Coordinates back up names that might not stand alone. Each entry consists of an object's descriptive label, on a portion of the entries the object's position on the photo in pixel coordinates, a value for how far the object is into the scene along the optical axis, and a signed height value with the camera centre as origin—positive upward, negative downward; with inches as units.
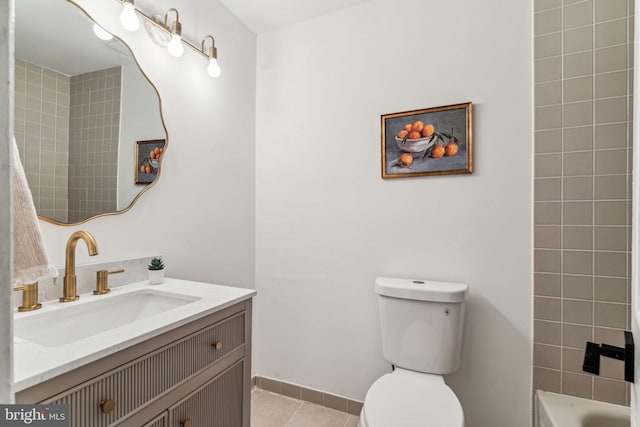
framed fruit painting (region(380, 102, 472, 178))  63.7 +16.2
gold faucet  41.9 -7.4
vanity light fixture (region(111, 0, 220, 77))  48.4 +32.7
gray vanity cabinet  27.2 -17.1
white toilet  51.0 -22.3
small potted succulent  52.3 -8.9
